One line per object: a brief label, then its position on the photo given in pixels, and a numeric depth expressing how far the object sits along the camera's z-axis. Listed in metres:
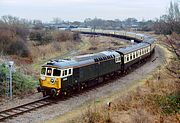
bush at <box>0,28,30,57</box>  46.22
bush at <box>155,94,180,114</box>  15.18
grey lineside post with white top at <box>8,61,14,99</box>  20.16
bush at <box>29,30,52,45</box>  66.06
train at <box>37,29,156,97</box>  20.64
